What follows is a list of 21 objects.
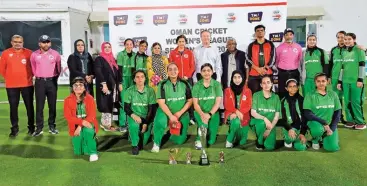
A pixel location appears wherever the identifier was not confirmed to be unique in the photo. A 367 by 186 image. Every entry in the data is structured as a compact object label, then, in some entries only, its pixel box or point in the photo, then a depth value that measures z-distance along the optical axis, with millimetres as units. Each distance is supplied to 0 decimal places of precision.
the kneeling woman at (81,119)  4484
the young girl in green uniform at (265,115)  4688
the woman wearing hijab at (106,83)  5836
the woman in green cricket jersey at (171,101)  4852
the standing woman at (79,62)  5699
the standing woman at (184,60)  5996
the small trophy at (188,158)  4211
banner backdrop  6637
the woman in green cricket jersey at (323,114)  4609
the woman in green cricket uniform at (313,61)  5746
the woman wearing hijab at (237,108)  4885
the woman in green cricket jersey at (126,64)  5941
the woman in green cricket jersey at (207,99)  4898
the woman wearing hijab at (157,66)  5929
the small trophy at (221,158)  4207
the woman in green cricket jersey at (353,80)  5793
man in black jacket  5969
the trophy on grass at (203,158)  4141
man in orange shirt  5488
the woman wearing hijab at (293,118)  4693
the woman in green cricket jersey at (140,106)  4758
